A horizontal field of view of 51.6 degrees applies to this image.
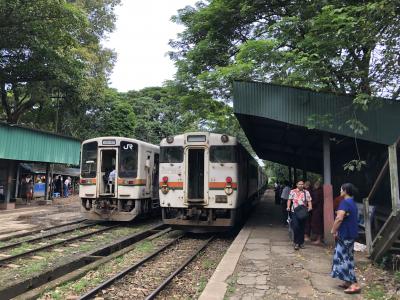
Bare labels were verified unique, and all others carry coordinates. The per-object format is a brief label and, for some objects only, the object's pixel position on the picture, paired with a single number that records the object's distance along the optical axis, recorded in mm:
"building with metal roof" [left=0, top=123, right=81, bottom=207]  18922
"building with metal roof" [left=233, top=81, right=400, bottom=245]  9352
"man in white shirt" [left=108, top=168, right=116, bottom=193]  14867
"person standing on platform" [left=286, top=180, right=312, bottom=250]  9578
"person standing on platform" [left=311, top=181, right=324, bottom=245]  10891
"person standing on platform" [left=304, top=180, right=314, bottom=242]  11292
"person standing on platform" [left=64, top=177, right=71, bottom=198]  30736
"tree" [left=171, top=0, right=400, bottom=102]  8250
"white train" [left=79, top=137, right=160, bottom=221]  14492
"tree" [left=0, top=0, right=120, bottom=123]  18156
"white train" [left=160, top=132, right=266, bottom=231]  12195
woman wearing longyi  6324
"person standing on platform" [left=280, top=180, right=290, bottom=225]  15539
